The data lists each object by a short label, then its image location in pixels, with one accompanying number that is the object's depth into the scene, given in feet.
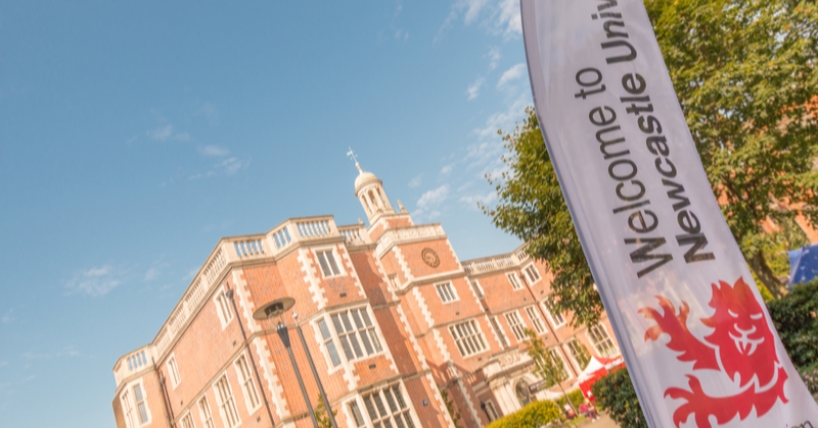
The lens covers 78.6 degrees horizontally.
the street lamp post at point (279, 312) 40.02
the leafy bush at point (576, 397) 95.40
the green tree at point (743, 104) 39.81
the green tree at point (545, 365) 78.54
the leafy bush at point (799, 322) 28.19
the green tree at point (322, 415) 54.54
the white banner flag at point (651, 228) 13.67
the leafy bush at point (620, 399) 32.76
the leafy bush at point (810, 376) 25.44
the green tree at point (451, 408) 75.20
